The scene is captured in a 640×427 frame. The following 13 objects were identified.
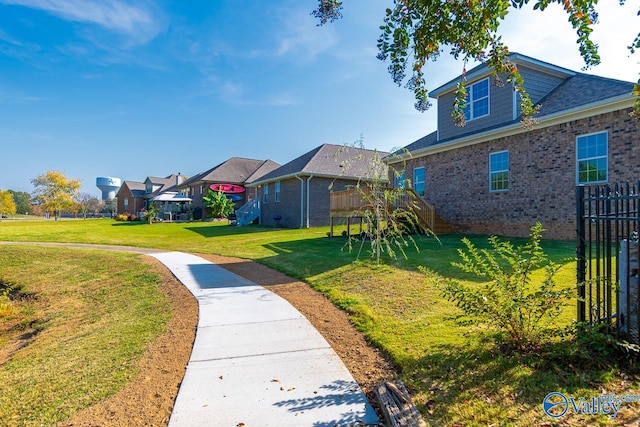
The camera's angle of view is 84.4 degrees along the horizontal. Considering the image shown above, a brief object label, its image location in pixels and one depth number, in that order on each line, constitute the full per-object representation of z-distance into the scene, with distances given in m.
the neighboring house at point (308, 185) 21.73
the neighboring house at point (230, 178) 32.06
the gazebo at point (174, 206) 33.05
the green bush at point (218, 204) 30.06
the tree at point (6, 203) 60.76
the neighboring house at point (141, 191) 48.19
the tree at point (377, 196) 8.25
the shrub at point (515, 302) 3.44
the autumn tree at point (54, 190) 48.25
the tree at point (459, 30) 3.50
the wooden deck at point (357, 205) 13.71
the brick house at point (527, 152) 10.05
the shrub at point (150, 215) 29.66
